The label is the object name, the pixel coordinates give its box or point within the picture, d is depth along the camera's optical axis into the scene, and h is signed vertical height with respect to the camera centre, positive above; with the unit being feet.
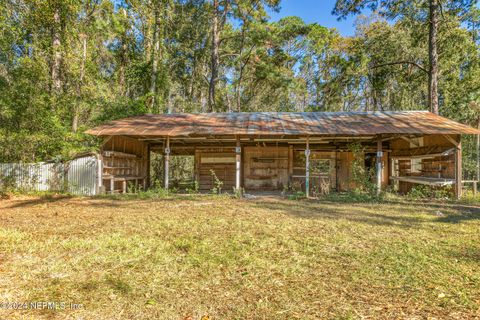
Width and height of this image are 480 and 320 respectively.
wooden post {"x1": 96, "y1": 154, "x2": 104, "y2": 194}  37.52 -1.04
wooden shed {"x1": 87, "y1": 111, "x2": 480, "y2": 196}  36.68 +3.64
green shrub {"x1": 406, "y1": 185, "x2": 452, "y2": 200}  34.71 -3.04
